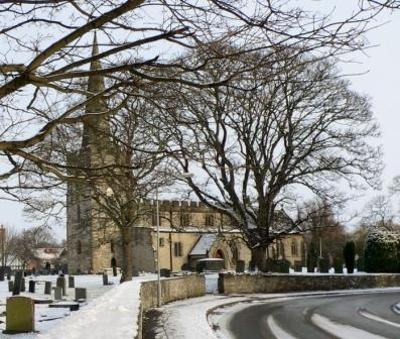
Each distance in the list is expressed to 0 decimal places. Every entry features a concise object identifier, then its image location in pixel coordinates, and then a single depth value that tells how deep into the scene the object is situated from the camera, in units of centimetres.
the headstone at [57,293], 3105
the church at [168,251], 7581
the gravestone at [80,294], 2918
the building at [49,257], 11809
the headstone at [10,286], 3739
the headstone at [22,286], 3547
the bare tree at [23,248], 9469
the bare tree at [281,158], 3812
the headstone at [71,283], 4270
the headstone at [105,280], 4407
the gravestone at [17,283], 3266
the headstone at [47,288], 3494
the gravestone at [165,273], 4430
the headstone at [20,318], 1757
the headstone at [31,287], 3654
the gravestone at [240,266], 4664
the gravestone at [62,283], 3438
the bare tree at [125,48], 748
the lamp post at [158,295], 2445
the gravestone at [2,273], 5427
